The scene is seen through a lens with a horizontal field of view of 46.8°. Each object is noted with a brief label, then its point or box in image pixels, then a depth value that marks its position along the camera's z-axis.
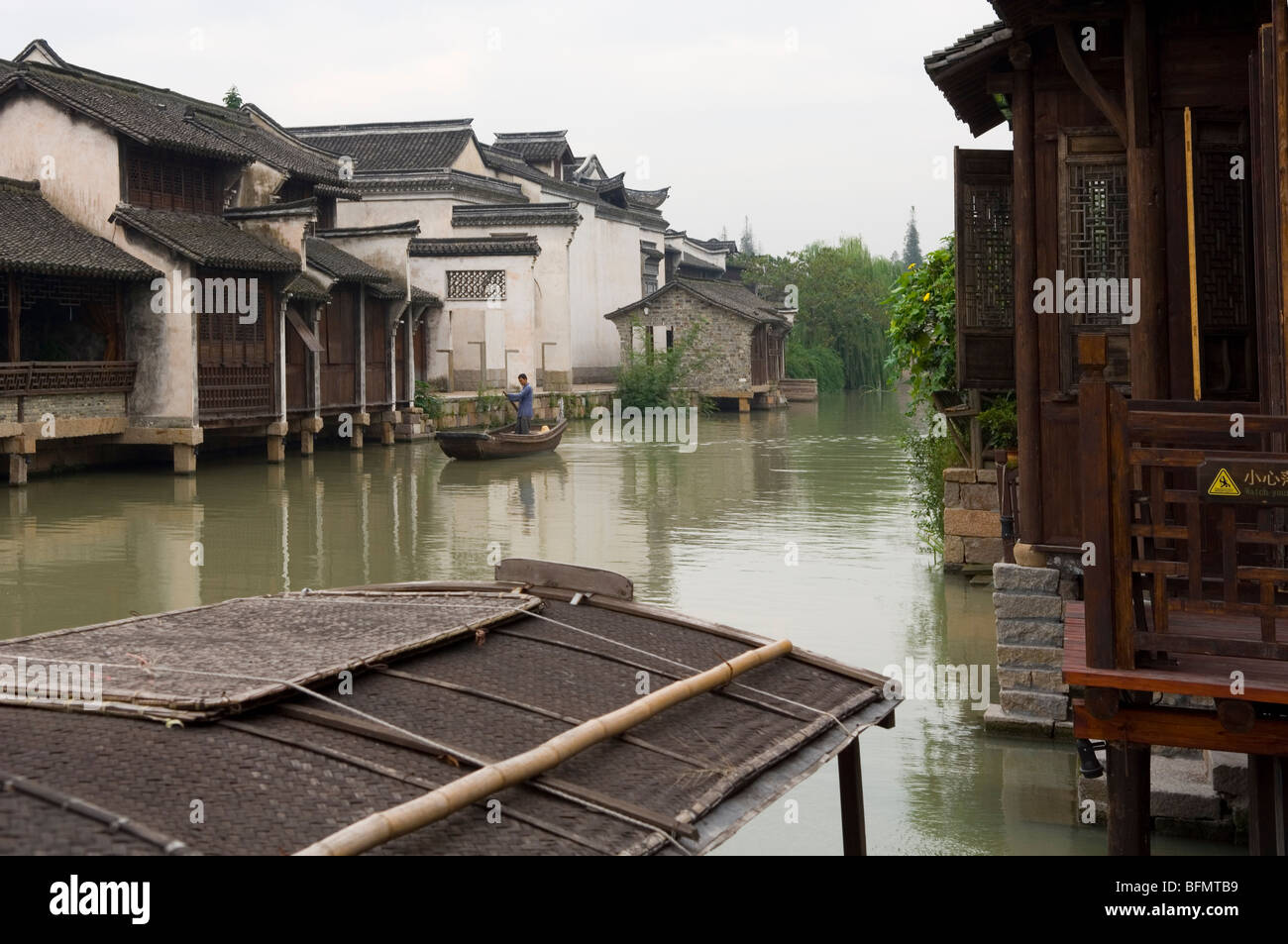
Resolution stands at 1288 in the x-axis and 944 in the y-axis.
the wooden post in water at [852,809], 5.19
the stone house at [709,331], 44.47
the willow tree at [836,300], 56.91
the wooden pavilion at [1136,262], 5.07
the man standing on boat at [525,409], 28.02
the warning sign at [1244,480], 4.53
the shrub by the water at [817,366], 55.09
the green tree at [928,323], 11.97
